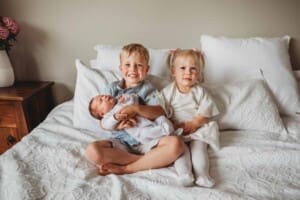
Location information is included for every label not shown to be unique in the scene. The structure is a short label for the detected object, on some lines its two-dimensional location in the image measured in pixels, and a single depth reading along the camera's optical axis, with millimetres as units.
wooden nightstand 1659
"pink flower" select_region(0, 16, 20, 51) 1698
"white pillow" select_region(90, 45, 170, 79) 1624
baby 1231
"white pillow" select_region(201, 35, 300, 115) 1550
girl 1255
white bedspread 945
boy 1108
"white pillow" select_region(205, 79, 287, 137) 1388
